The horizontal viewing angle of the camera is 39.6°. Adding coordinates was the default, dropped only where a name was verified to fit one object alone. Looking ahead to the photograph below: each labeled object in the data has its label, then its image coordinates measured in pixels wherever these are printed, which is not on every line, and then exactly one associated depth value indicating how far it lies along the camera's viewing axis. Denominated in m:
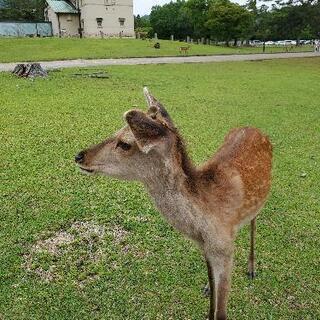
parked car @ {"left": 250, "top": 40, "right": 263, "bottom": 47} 65.89
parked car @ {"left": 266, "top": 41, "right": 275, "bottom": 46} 66.81
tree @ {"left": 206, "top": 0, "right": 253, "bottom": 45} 52.62
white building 50.25
